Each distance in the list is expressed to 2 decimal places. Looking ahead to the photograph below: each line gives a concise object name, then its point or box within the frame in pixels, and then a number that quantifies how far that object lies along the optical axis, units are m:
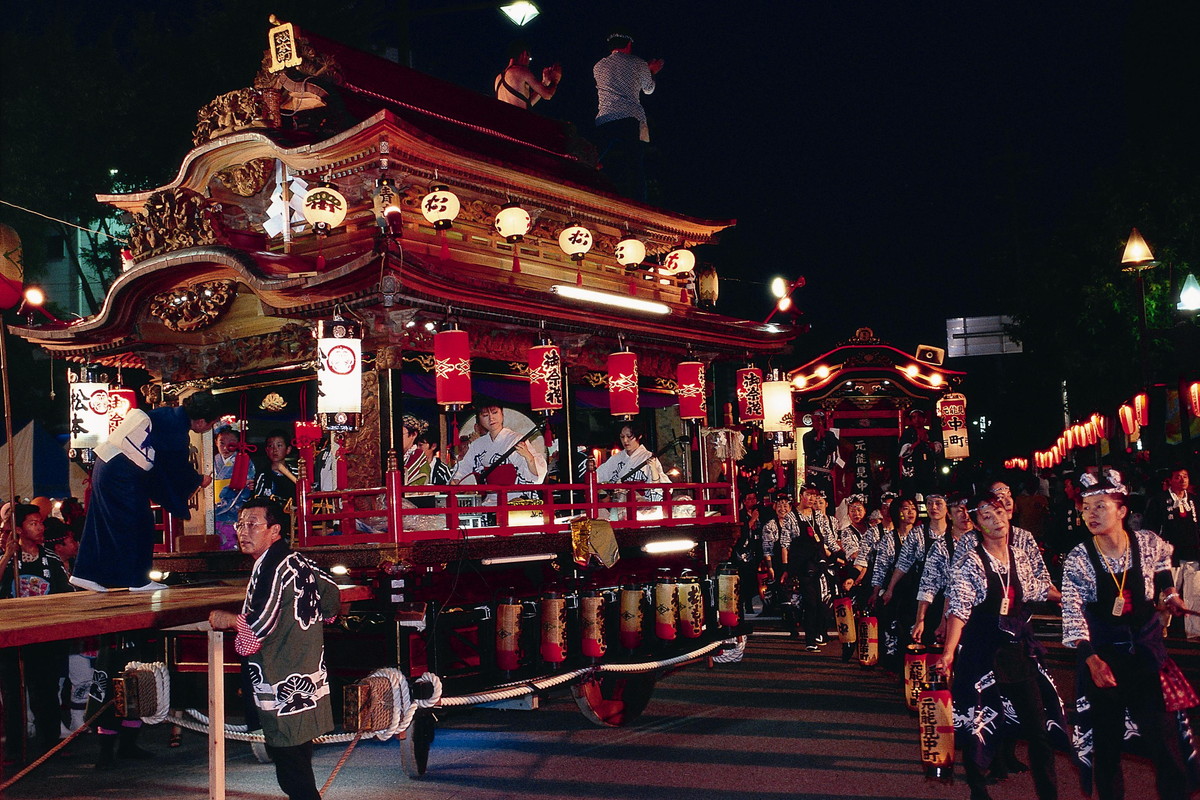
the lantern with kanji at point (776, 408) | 15.58
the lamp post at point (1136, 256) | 15.63
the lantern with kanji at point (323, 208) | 11.48
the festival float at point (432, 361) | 8.84
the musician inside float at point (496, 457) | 11.04
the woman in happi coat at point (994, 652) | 6.37
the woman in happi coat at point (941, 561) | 7.64
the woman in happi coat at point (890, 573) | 10.64
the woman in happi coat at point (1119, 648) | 5.71
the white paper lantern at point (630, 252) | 14.66
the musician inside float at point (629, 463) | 12.70
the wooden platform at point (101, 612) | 4.77
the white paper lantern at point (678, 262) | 15.62
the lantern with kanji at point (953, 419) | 25.08
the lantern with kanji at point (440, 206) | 11.88
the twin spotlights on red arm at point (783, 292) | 15.42
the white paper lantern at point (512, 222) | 12.70
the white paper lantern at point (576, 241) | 13.66
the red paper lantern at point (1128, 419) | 19.97
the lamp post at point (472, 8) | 16.02
